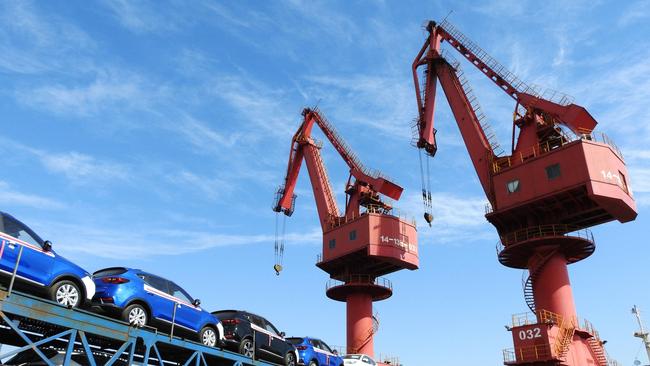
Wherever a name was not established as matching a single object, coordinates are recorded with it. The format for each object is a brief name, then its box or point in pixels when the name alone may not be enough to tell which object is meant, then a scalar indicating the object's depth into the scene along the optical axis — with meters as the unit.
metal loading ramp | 10.48
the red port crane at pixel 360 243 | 44.34
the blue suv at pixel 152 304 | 12.66
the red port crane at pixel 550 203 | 32.03
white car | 24.88
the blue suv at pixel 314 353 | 19.33
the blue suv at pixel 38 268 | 10.42
